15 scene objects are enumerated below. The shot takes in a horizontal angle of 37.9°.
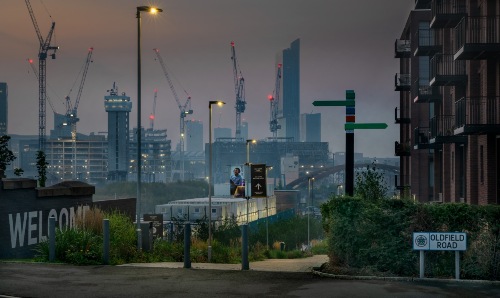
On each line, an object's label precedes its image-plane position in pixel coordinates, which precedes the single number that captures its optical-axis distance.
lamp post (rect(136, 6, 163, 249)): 24.34
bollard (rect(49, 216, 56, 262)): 20.14
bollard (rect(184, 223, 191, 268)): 20.02
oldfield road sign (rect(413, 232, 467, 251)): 18.27
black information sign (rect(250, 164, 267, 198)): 43.31
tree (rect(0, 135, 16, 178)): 36.53
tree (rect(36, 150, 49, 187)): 30.88
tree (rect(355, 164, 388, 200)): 38.31
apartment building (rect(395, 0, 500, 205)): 33.44
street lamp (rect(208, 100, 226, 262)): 25.48
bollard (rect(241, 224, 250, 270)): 19.81
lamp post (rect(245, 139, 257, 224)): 46.30
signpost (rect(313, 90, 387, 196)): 23.47
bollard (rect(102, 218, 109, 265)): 19.94
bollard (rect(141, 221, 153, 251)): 22.95
